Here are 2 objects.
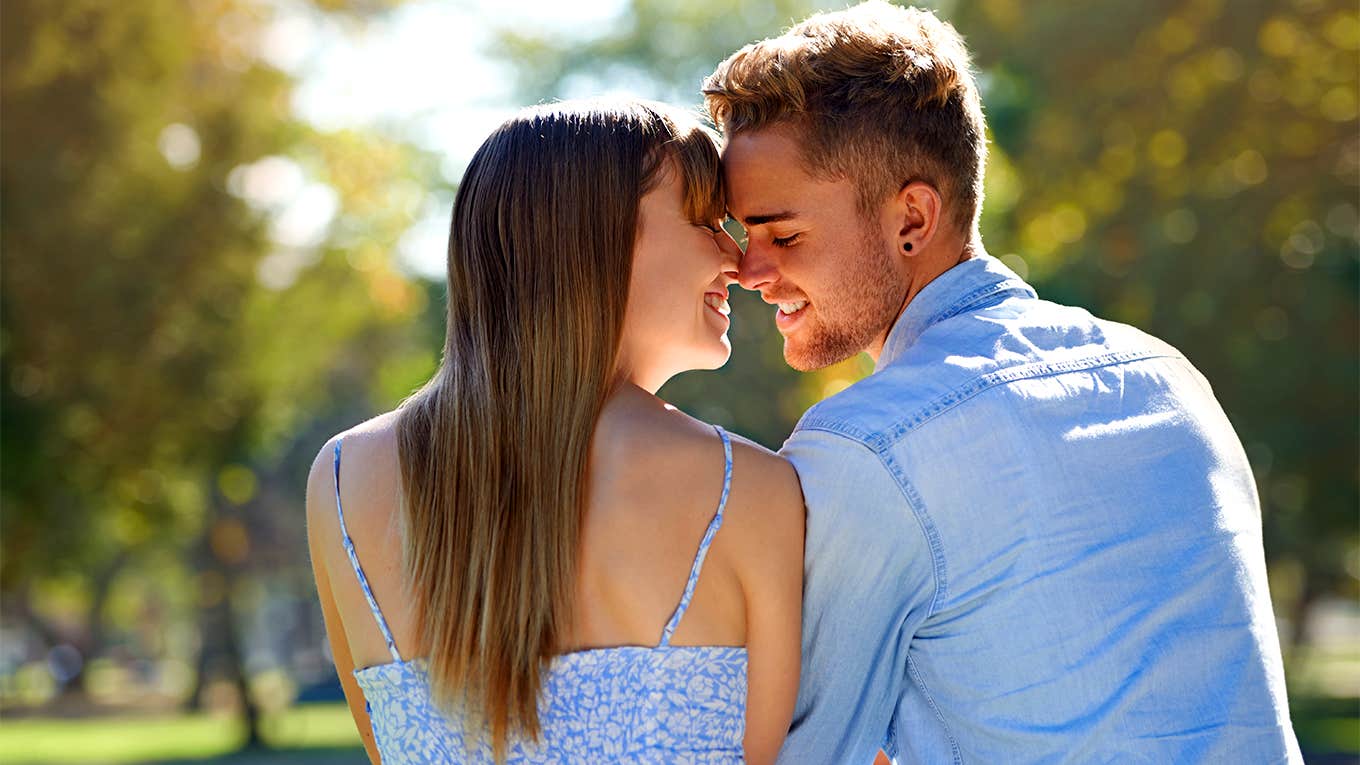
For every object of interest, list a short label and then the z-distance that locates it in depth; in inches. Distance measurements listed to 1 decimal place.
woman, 91.9
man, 87.6
